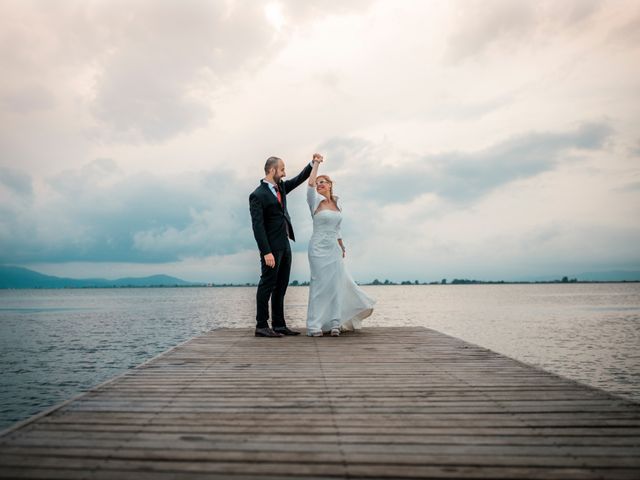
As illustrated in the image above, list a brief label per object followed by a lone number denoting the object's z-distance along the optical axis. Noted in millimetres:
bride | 7832
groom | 7344
